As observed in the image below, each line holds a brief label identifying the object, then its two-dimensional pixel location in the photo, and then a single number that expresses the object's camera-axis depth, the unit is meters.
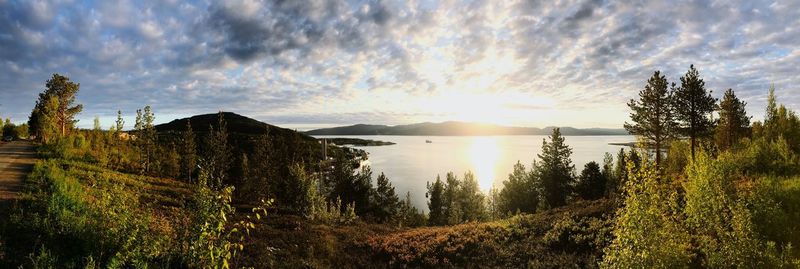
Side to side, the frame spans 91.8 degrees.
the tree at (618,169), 63.49
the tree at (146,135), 41.16
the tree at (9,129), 73.00
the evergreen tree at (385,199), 66.00
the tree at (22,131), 75.86
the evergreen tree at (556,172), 62.62
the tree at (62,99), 62.59
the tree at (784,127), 29.42
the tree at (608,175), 63.16
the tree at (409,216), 60.94
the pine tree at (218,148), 41.78
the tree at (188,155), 45.76
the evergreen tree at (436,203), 68.91
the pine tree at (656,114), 38.69
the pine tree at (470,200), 70.56
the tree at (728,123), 49.69
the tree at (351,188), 60.84
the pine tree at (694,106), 37.06
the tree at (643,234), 8.39
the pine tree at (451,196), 67.88
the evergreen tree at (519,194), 67.69
